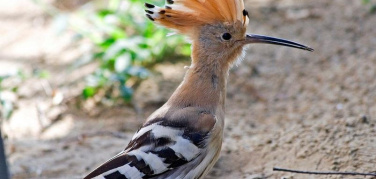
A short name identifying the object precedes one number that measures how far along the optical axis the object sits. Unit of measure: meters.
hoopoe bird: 4.85
